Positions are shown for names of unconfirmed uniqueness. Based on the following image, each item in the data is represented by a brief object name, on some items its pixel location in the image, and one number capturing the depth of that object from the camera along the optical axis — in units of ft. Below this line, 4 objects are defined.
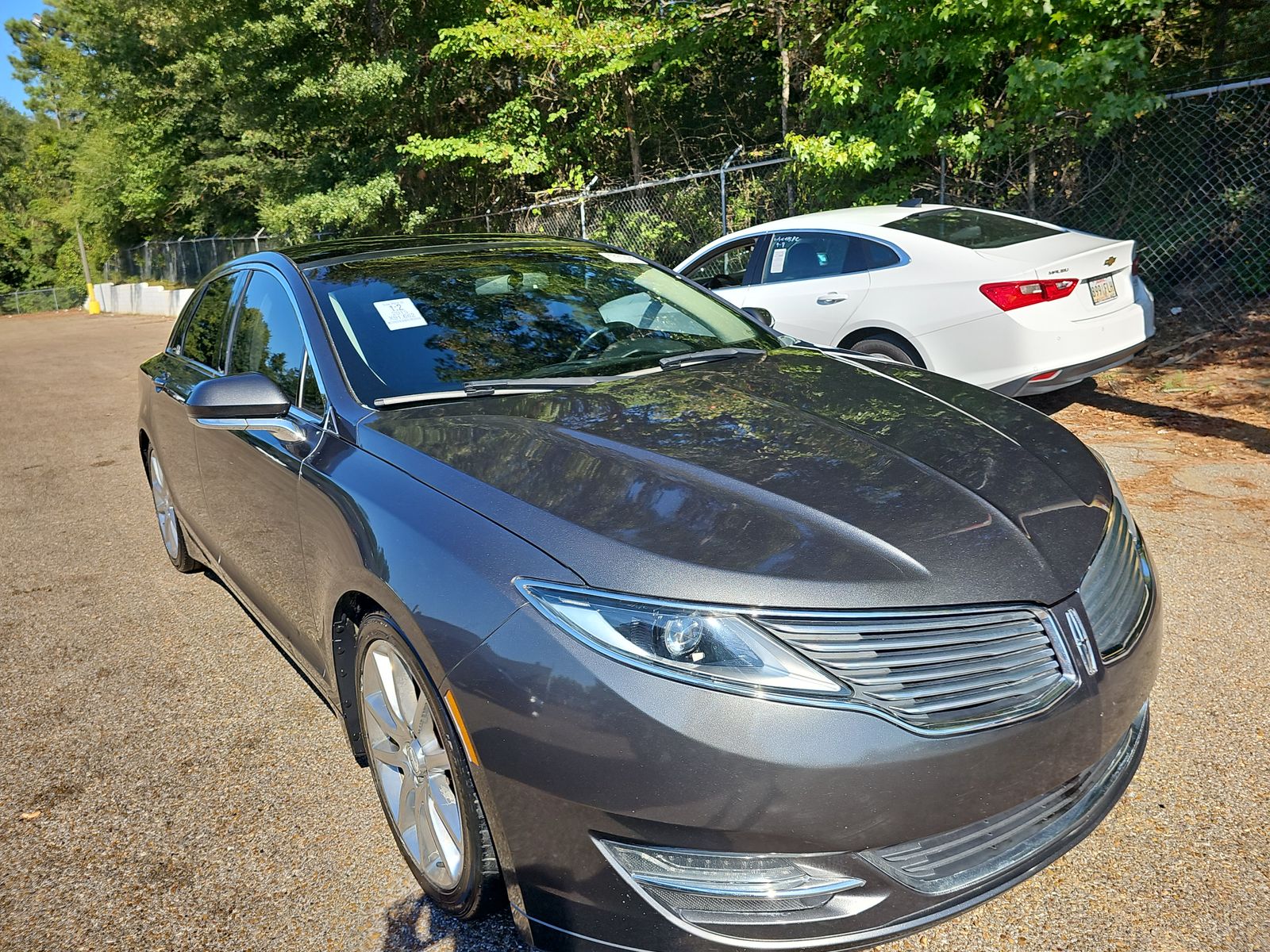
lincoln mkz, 5.81
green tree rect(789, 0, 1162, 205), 26.71
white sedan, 19.36
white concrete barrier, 101.19
